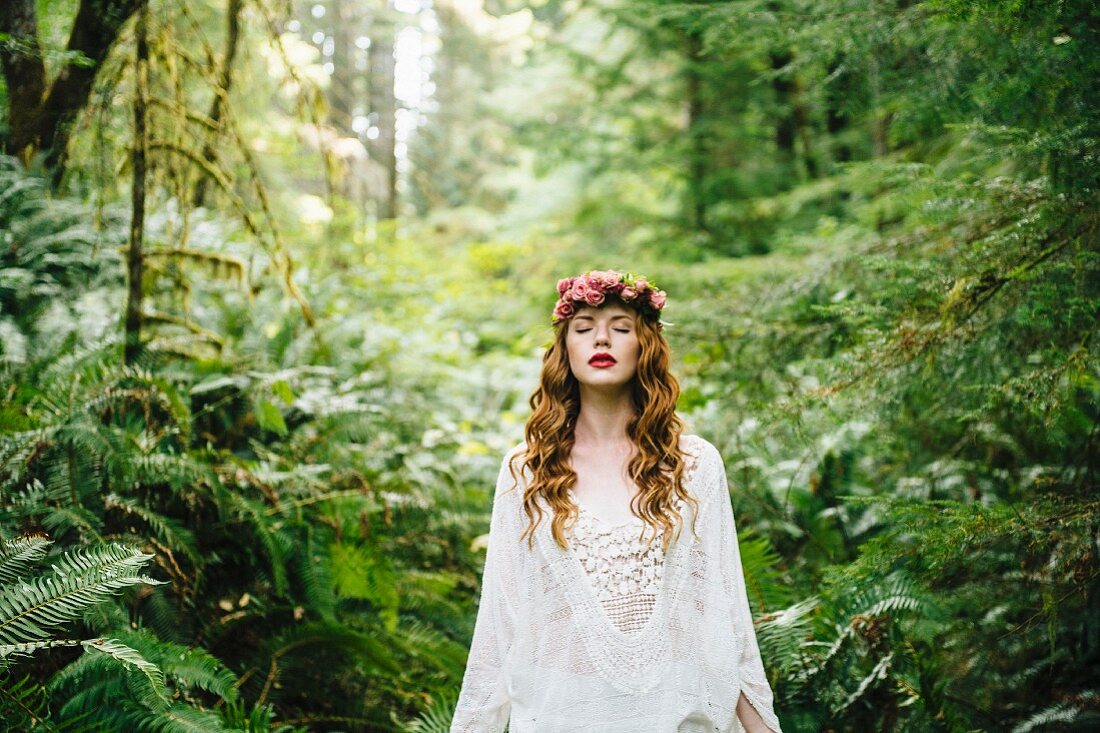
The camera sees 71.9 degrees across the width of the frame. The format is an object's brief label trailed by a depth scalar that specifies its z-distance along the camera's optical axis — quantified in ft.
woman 7.64
